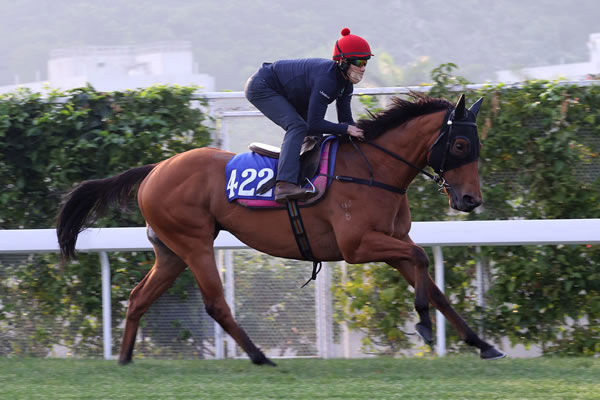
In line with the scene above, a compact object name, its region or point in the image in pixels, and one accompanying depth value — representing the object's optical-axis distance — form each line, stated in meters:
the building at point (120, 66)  123.12
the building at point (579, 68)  87.62
